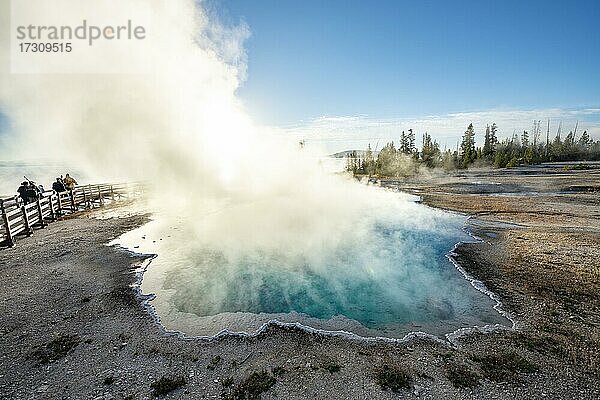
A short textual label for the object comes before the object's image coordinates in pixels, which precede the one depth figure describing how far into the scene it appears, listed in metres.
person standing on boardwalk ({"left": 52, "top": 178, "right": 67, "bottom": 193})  21.07
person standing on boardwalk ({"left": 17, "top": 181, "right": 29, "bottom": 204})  17.71
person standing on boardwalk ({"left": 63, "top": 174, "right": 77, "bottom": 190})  23.16
